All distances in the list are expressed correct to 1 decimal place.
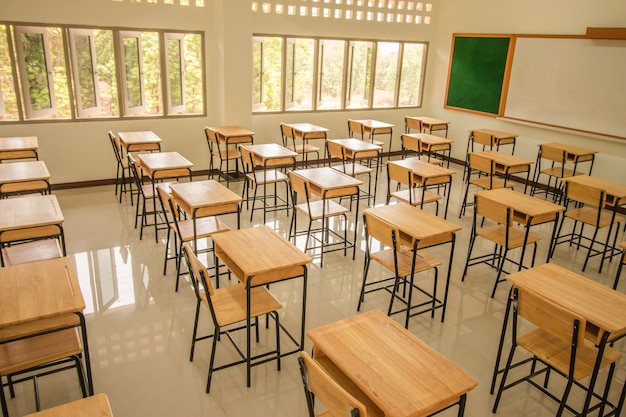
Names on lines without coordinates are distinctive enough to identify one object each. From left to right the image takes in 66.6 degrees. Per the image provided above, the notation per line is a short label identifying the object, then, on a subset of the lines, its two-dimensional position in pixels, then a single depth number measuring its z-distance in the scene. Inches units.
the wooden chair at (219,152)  269.6
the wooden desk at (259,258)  114.7
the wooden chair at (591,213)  190.4
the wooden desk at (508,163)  236.2
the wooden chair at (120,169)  235.5
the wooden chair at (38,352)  94.0
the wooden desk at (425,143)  282.2
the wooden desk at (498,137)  296.7
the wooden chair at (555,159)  257.6
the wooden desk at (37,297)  89.7
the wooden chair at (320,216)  186.4
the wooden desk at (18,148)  212.5
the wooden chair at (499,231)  165.5
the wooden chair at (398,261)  140.8
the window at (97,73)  243.9
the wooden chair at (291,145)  285.2
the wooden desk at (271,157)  224.8
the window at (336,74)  315.0
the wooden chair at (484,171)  233.5
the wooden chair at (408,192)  206.6
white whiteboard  263.3
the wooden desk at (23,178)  170.1
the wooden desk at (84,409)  70.8
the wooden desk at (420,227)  143.2
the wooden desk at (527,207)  166.6
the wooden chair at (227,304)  111.9
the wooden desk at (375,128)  308.8
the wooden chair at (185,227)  158.1
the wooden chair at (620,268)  160.2
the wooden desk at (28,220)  130.1
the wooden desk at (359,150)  247.9
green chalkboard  326.0
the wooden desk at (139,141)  239.8
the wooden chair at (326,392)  69.9
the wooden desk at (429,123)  333.6
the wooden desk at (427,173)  210.2
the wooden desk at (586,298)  100.3
